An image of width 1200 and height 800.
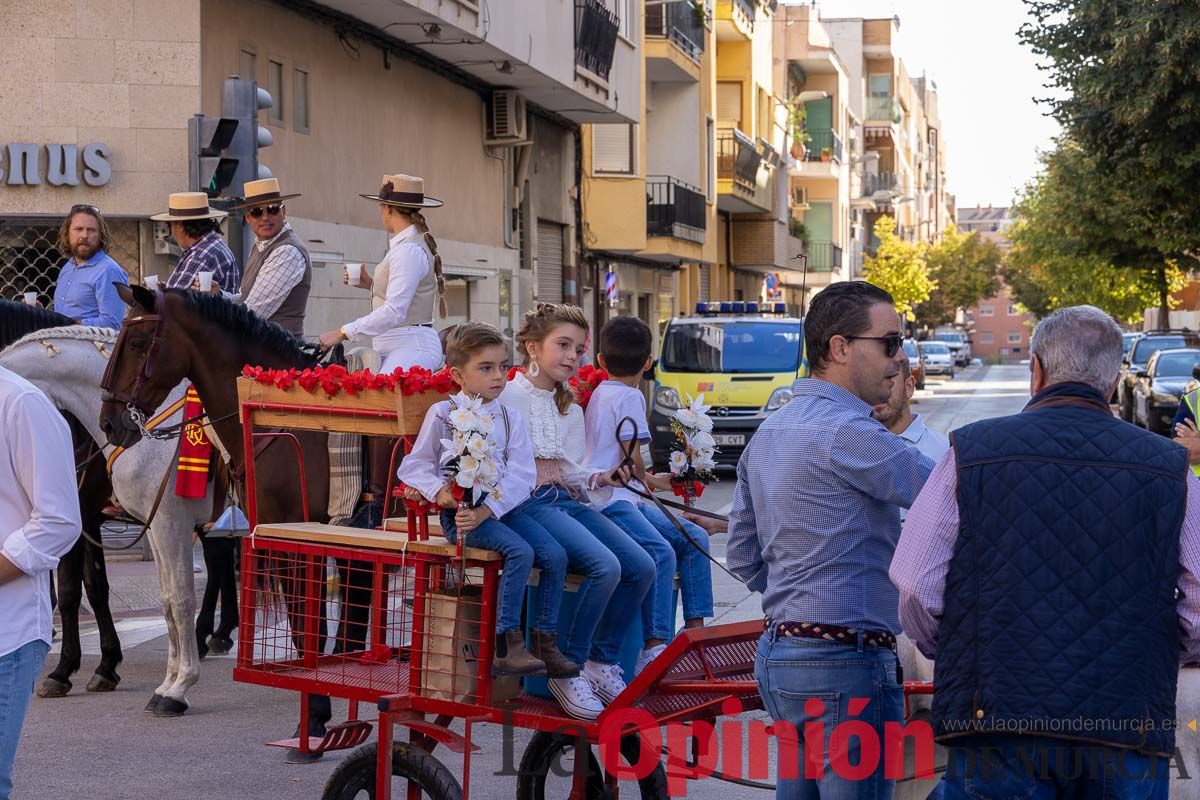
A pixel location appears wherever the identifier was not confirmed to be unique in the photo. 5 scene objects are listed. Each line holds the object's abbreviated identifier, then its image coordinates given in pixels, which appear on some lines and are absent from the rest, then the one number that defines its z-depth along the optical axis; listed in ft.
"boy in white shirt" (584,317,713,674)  19.90
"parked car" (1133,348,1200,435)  96.07
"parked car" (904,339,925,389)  187.75
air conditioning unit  77.77
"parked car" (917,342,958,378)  238.89
